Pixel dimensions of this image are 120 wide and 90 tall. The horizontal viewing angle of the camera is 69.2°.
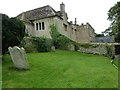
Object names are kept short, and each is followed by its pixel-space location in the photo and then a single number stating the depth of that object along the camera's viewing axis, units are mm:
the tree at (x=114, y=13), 12325
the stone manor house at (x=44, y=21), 15912
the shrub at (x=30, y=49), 10967
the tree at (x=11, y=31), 5606
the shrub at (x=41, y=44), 12057
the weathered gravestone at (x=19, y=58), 4760
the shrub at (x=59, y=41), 13953
